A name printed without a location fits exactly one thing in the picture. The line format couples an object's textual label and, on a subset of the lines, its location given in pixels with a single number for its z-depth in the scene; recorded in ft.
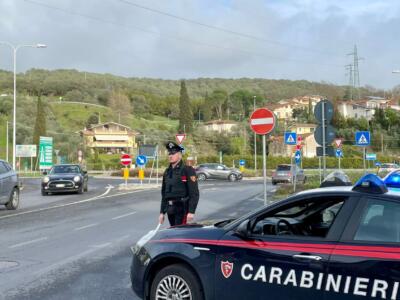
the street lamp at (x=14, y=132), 140.82
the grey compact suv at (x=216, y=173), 155.74
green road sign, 170.40
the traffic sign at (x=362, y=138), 83.30
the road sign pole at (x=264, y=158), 37.96
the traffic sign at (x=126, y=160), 104.39
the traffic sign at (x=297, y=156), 110.83
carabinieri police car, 14.56
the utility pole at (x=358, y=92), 432.99
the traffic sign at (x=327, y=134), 58.59
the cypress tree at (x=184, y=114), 347.77
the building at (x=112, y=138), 361.51
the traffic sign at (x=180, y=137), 101.99
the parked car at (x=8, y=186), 57.98
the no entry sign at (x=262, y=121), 40.24
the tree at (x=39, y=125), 287.48
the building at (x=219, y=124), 396.86
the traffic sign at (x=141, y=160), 107.91
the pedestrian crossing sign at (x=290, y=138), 94.27
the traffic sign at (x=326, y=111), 57.93
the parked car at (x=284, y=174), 128.06
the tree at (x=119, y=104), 450.30
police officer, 24.70
